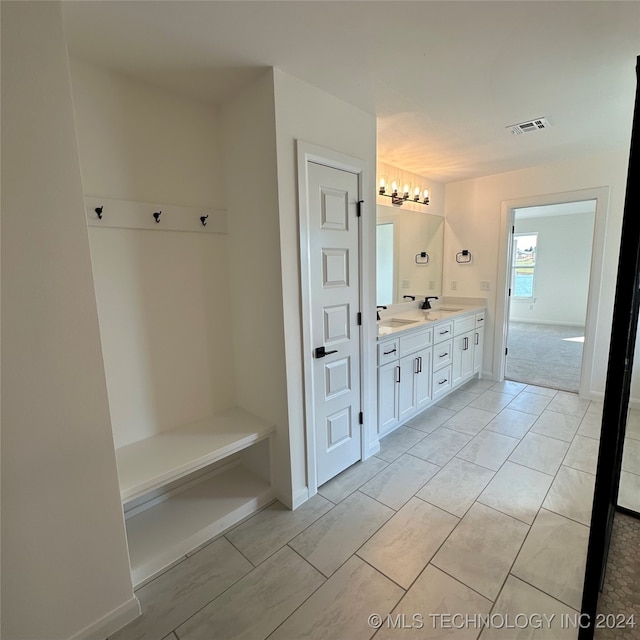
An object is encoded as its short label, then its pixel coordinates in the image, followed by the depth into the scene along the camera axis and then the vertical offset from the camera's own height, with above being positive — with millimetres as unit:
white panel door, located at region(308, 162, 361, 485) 2012 -280
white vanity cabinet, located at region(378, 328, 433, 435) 2652 -944
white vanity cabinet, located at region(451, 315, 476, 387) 3585 -914
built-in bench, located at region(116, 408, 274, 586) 1639 -1371
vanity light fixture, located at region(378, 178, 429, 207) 3279 +751
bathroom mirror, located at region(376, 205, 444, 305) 3441 +146
